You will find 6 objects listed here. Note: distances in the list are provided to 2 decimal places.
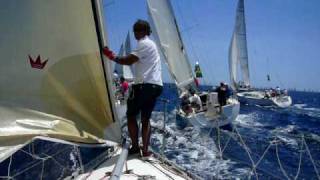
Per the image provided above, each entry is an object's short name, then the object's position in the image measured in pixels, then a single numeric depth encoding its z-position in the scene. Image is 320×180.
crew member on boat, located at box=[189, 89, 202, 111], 16.50
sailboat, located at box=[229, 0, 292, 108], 36.24
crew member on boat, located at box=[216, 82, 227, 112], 17.41
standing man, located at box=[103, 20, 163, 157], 3.60
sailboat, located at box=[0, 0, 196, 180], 3.08
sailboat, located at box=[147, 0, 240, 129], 16.67
